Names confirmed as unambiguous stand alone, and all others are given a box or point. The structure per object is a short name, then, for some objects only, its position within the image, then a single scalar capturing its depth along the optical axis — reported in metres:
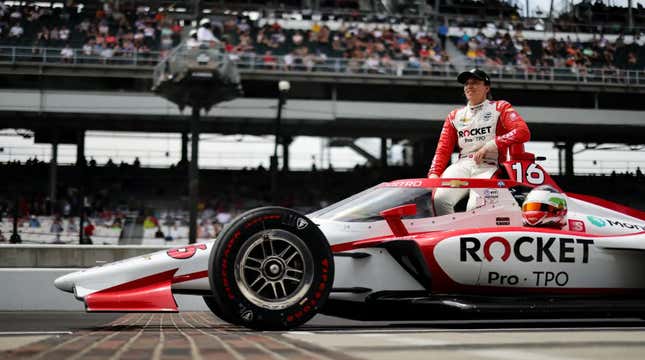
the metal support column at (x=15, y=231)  15.69
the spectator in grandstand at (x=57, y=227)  16.83
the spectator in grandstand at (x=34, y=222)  17.55
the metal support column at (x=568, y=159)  28.40
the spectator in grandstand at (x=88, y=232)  16.70
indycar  4.98
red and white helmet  5.71
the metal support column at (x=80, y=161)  25.09
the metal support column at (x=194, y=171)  18.59
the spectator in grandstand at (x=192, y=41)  23.03
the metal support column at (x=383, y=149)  33.85
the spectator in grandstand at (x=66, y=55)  28.88
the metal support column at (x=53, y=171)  25.93
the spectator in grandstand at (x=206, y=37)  23.64
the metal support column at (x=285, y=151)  29.61
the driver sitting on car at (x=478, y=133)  6.36
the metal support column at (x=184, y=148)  29.04
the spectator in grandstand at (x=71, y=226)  17.23
